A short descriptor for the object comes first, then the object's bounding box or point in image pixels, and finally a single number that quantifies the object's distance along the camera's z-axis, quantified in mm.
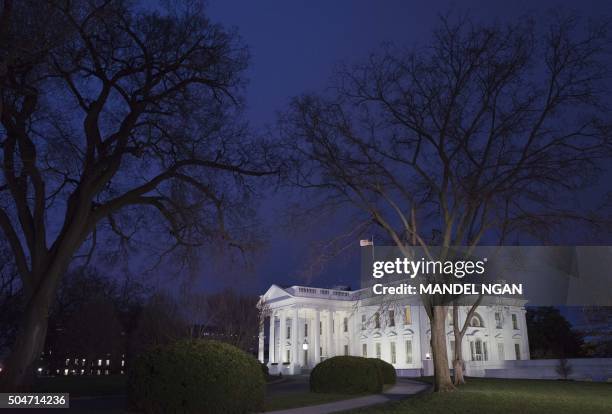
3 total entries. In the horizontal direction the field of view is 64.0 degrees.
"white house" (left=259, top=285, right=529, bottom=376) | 58781
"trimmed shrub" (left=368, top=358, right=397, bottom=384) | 25614
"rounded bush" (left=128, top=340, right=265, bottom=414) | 10469
